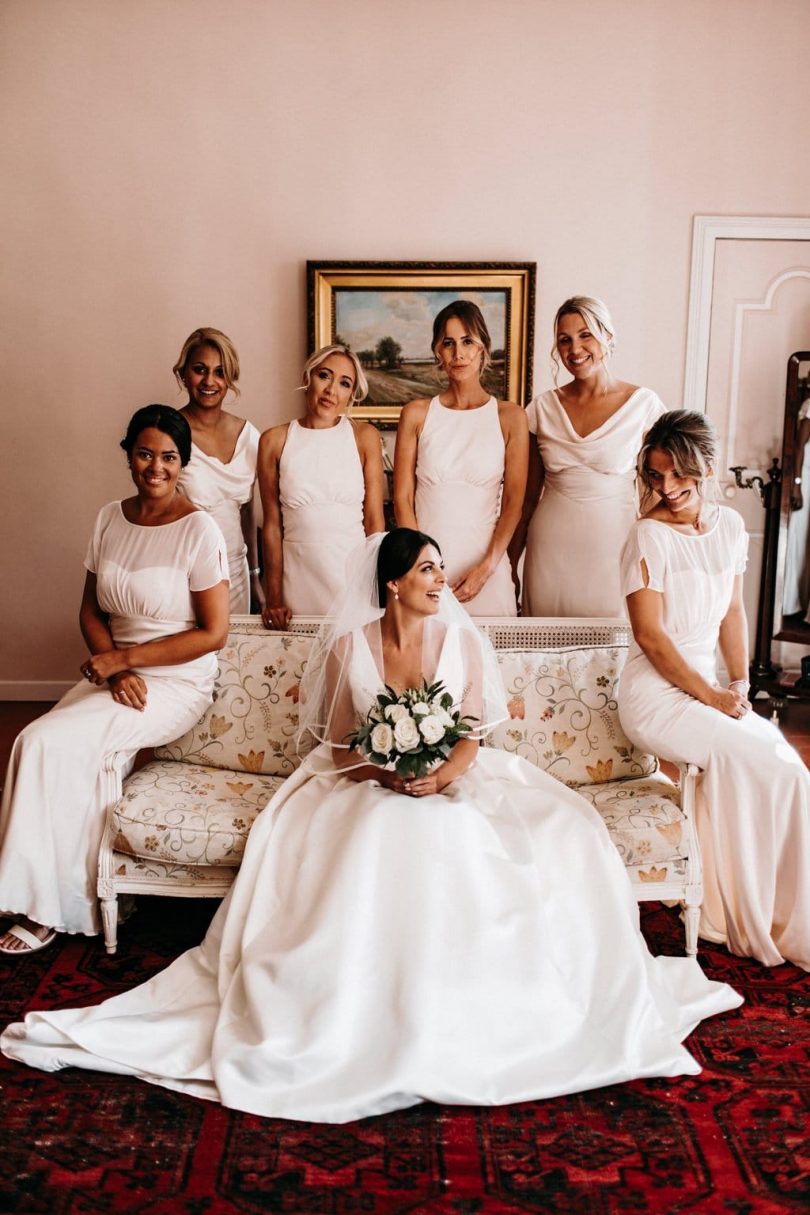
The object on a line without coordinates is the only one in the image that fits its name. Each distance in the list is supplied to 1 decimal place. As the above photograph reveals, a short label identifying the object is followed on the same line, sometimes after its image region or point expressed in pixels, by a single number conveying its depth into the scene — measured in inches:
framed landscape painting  245.3
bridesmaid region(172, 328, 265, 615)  187.0
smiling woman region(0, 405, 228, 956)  136.9
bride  105.1
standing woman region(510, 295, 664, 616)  166.9
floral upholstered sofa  132.5
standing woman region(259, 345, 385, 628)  178.1
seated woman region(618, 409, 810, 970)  135.0
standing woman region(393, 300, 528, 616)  173.9
